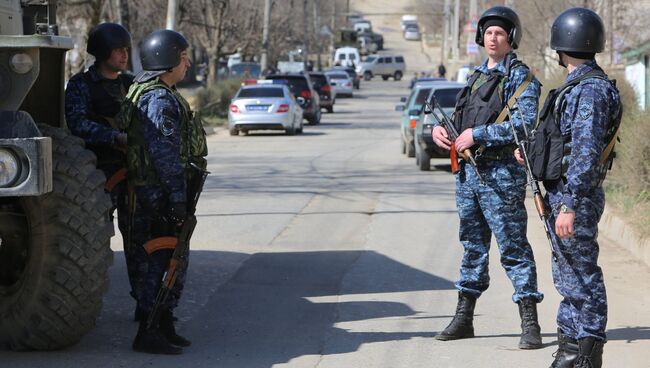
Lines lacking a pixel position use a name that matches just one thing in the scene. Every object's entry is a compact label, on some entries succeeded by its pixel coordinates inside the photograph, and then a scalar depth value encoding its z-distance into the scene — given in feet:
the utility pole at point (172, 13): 89.81
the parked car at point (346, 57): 309.28
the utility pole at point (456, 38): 215.47
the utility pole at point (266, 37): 171.94
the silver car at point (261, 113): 101.09
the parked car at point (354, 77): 235.85
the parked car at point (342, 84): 204.33
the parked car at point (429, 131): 65.72
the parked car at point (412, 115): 74.27
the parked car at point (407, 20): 433.19
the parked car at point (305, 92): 122.52
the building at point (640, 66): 77.56
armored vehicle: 20.93
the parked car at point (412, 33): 422.00
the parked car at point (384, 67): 287.89
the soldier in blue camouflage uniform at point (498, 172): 23.22
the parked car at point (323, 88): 152.66
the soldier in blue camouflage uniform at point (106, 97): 26.11
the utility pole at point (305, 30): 239.50
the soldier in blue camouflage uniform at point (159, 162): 22.62
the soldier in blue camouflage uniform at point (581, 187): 19.63
